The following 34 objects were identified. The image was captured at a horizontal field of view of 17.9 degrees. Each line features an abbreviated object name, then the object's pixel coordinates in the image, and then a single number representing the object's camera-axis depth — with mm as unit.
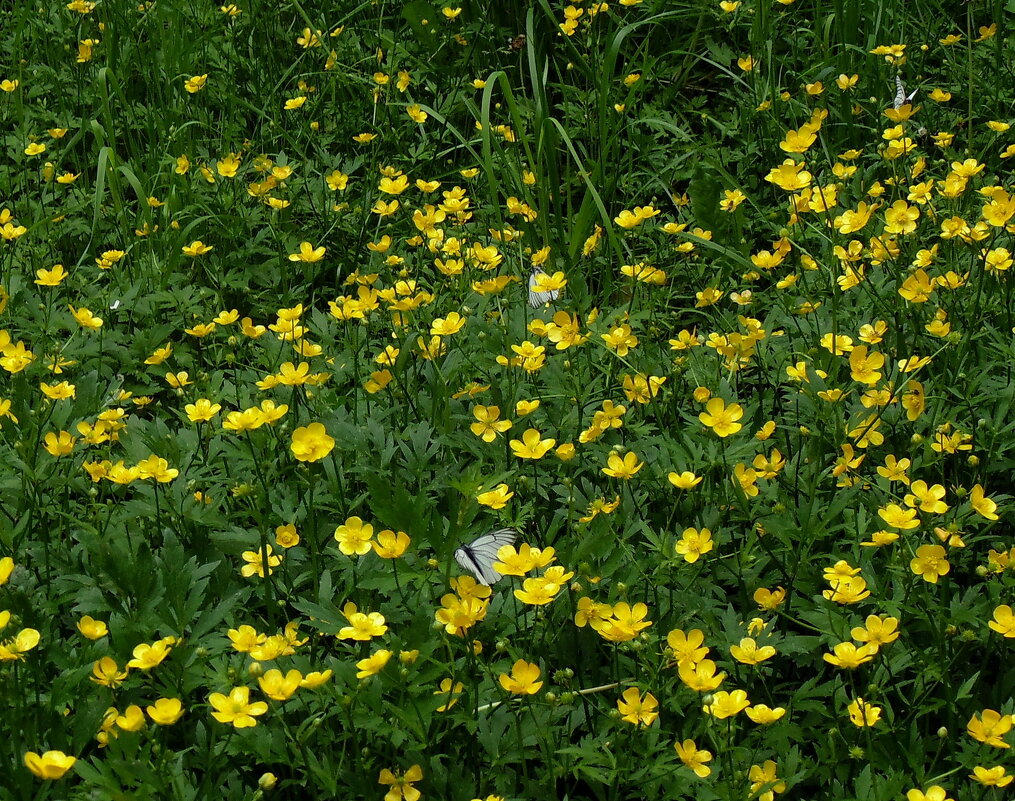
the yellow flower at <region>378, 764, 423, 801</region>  1651
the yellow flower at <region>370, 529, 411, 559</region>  1702
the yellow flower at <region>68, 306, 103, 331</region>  1998
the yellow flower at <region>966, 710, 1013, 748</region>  1642
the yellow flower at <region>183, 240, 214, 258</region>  2103
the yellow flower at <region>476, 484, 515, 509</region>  1740
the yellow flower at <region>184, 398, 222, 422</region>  1853
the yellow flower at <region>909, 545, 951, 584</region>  1712
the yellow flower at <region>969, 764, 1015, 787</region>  1613
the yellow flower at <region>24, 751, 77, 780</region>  1577
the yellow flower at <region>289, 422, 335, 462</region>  1764
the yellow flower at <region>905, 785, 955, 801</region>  1626
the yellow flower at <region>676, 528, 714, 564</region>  1747
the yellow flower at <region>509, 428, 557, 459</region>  1798
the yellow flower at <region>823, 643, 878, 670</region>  1663
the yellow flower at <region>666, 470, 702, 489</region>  1761
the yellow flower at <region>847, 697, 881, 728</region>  1652
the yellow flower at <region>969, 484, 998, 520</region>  1762
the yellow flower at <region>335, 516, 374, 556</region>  1742
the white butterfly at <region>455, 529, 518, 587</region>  1724
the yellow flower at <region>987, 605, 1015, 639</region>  1695
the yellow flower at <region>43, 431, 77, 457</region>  1804
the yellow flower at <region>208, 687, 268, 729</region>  1621
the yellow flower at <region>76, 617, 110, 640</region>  1705
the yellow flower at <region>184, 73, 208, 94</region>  2386
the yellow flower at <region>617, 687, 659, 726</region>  1658
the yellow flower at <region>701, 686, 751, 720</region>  1657
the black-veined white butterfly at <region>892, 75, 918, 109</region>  2124
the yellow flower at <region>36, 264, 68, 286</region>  2049
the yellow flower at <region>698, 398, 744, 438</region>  1818
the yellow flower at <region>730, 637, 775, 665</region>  1691
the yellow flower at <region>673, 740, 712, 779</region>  1650
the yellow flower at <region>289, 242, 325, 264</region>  2064
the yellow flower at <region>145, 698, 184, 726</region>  1622
